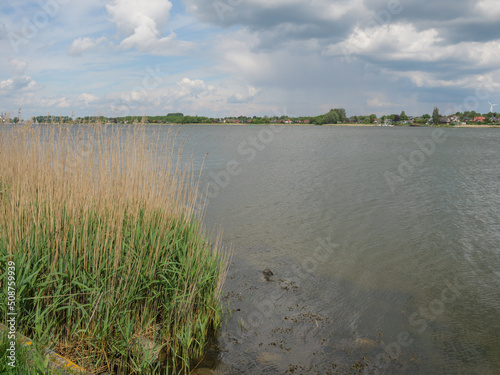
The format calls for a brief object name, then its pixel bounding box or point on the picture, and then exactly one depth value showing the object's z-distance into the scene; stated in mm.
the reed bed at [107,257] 4781
